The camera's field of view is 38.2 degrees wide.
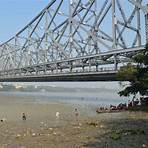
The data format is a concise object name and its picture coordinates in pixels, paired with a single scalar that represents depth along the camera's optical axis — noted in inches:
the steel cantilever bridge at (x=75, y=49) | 1184.2
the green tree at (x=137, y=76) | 753.0
